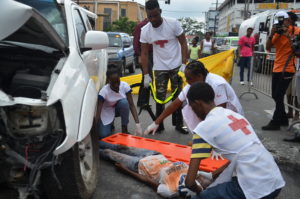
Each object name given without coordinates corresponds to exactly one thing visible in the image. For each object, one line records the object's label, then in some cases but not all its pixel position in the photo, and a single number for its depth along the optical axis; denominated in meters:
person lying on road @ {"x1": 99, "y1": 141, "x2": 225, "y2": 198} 3.08
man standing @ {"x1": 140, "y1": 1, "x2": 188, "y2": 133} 5.11
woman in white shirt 4.57
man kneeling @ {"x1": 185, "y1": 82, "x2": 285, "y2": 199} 2.34
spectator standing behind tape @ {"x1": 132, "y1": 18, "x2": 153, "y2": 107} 5.71
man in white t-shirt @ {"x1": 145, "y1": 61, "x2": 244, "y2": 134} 3.49
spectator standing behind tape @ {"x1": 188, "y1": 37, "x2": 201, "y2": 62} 13.60
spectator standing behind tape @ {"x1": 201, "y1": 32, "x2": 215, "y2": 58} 13.15
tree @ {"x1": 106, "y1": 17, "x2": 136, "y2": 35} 43.22
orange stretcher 3.62
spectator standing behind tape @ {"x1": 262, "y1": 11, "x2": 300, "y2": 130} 5.26
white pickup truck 2.37
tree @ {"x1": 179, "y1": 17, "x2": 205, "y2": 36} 85.41
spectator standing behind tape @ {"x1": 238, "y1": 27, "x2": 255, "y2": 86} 10.74
